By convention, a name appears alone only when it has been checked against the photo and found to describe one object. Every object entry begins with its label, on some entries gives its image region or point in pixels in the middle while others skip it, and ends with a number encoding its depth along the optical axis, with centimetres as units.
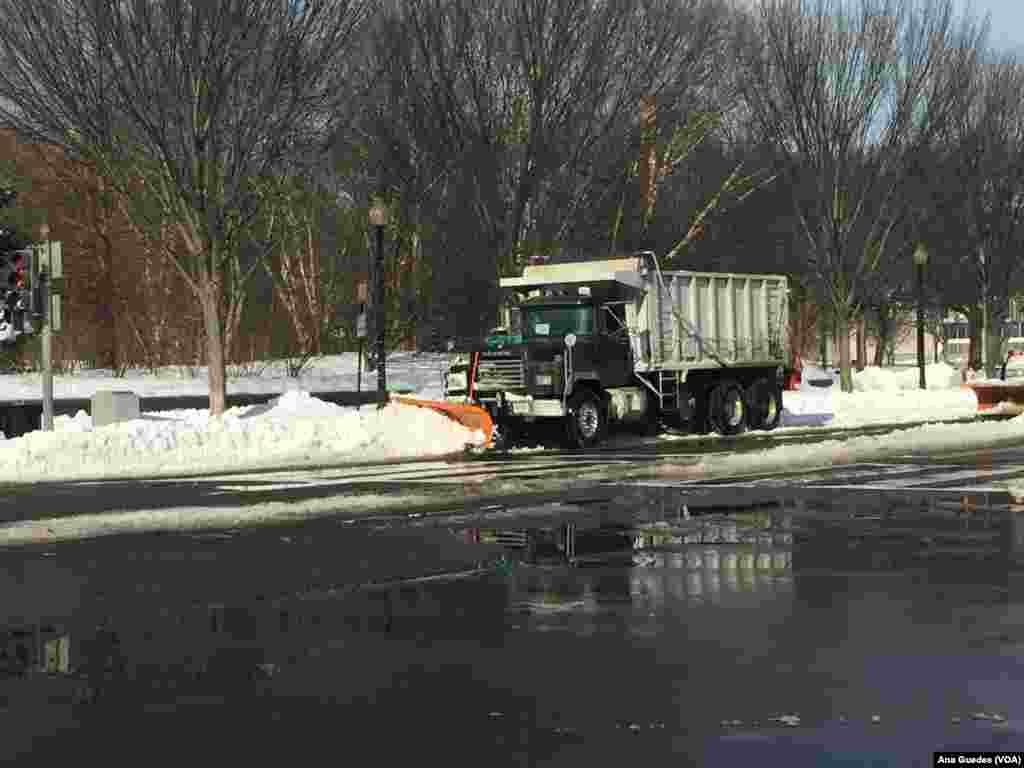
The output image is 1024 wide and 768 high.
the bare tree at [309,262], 5678
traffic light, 2917
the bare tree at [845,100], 4794
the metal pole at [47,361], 2869
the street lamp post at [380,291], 3312
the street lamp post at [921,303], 5081
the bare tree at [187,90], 3178
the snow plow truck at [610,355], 3044
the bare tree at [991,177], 6178
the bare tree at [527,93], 4119
